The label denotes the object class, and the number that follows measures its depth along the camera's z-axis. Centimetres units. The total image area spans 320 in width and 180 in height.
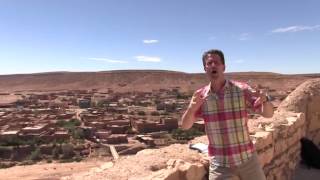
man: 207
